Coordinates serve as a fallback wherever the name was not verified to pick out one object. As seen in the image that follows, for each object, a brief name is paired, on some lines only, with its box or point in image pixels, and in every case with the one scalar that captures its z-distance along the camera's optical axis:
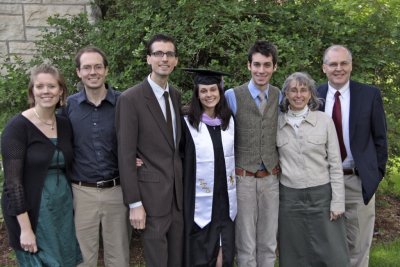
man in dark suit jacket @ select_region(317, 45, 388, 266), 4.14
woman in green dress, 3.34
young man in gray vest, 3.98
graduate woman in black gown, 3.87
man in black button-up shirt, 3.71
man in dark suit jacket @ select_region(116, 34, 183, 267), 3.64
